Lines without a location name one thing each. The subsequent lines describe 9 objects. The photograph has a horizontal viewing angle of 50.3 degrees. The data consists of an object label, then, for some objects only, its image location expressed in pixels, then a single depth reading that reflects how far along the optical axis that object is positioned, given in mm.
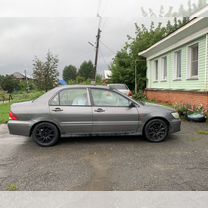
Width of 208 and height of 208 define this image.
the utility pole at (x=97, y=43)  26688
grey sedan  5469
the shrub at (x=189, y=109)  8914
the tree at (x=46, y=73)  25031
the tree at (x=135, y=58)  20422
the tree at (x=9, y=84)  59906
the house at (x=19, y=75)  101575
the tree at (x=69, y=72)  108125
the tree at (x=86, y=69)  97744
